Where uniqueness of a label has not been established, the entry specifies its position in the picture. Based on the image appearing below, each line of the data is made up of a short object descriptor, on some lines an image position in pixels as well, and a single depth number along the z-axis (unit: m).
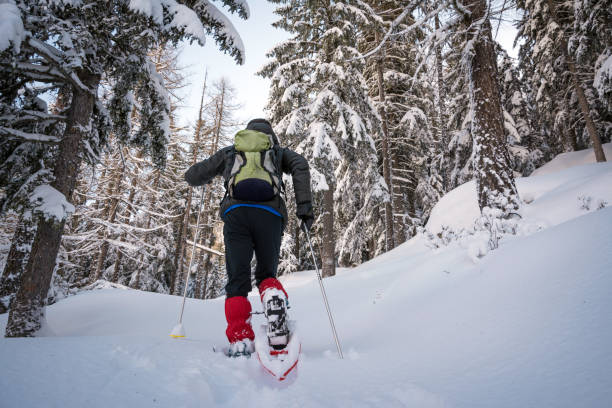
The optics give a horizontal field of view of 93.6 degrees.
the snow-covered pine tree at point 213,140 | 16.98
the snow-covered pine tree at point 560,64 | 12.71
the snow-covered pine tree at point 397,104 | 12.95
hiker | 2.41
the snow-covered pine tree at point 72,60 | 4.02
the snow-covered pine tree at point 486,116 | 5.05
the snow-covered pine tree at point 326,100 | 9.70
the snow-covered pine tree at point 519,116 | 15.63
